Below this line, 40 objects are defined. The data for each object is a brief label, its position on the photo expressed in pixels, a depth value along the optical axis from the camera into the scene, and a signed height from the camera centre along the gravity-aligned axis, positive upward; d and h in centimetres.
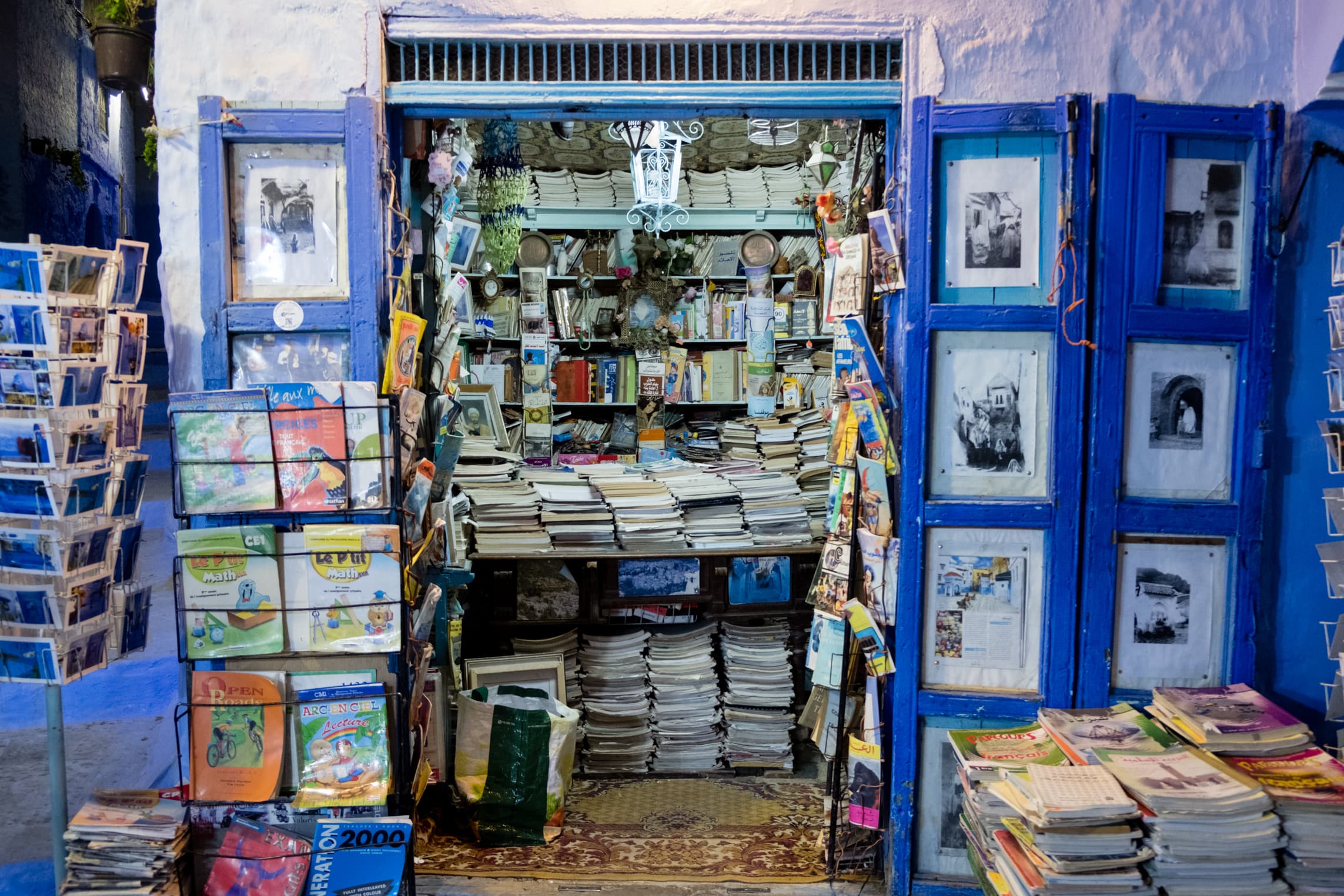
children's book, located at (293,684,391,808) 262 -103
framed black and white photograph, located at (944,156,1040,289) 268 +49
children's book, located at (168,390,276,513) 254 -20
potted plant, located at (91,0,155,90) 373 +142
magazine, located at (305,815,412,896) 249 -131
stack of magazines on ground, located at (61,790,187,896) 244 -128
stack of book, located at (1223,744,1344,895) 209 -102
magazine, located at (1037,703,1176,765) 234 -92
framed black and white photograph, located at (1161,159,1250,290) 267 +46
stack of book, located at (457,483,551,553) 408 -62
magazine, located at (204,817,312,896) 250 -134
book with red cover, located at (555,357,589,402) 615 +1
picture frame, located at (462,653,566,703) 381 -123
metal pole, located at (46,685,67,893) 247 -109
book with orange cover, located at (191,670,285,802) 260 -102
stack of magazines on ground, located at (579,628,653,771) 417 -148
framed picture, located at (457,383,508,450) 463 -16
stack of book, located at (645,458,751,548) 421 -60
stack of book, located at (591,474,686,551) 415 -62
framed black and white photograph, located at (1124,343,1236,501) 268 -9
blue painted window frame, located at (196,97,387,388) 261 +44
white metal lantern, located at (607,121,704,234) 412 +103
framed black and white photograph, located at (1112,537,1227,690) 271 -67
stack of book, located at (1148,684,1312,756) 233 -87
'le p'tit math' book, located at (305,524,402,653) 260 -60
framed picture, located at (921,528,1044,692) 273 -66
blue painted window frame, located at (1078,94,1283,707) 263 +15
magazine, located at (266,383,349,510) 255 -18
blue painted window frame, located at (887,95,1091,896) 264 -21
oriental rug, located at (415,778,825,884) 303 -167
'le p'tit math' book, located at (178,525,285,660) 258 -60
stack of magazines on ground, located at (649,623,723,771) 422 -149
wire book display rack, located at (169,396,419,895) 258 -68
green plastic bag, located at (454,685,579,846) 333 -144
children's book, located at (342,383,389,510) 257 -18
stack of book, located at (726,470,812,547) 423 -59
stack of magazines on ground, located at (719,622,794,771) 423 -145
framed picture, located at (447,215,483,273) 345 +54
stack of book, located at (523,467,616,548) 412 -62
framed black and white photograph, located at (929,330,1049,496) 270 -8
